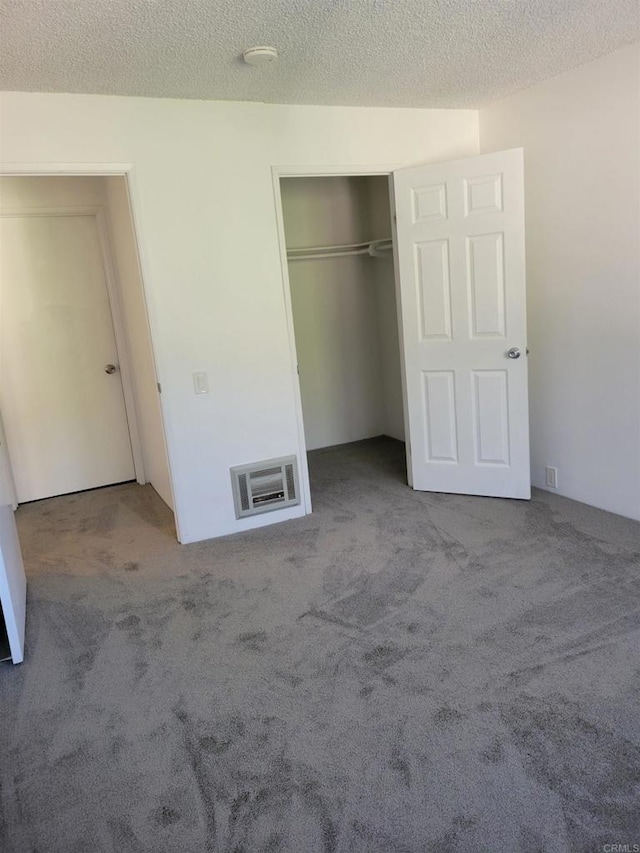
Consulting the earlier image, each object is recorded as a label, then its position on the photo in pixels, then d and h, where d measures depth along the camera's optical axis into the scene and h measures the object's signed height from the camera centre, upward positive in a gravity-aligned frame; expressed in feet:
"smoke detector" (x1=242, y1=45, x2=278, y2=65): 8.92 +3.56
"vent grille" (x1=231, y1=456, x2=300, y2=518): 12.50 -3.67
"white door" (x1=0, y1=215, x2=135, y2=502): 15.01 -0.93
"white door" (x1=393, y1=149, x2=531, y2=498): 12.12 -0.71
